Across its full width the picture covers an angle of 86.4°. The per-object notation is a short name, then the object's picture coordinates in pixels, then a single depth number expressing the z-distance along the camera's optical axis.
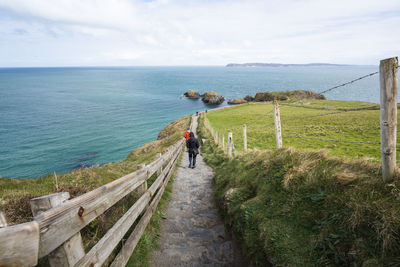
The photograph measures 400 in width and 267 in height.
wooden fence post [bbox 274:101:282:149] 8.06
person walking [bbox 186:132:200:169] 12.65
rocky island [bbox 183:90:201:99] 92.80
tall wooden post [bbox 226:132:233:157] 12.56
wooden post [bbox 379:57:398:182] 3.53
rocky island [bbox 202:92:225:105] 79.06
